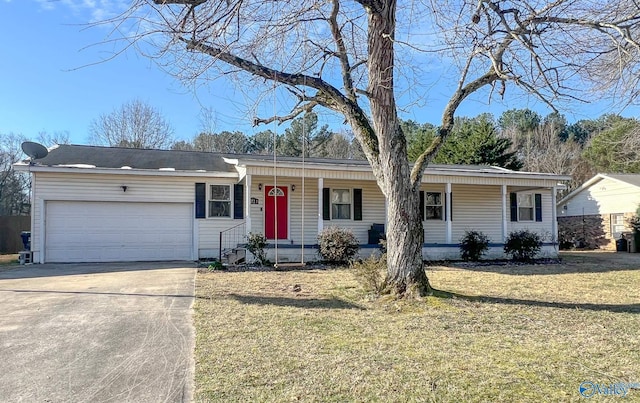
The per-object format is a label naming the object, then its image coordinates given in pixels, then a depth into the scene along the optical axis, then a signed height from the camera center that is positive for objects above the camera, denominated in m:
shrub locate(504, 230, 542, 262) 13.09 -0.73
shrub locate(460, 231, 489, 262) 12.88 -0.74
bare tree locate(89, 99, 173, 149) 24.69 +5.82
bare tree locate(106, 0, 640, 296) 5.89 +2.45
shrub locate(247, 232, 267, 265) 10.98 -0.64
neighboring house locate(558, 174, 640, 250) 19.67 +0.53
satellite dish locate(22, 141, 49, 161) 11.61 +2.09
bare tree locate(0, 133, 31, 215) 26.95 +2.31
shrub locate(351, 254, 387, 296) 6.64 -0.85
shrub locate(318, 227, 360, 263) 11.25 -0.59
